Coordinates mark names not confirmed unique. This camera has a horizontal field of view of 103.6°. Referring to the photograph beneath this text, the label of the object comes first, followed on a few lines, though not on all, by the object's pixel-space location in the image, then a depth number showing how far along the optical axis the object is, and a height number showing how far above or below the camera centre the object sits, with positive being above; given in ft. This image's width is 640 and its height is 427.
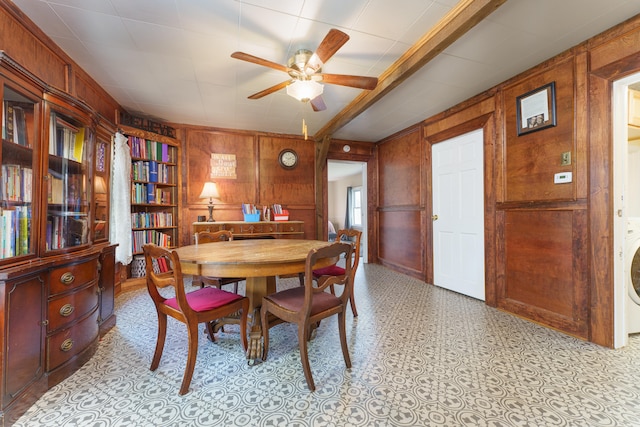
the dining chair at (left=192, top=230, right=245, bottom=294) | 7.63 -1.21
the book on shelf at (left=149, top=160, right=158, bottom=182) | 11.83 +2.00
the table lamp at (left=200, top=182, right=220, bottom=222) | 12.15 +1.07
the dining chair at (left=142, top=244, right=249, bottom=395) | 4.70 -1.91
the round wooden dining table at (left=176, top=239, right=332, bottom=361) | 4.88 -0.99
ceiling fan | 5.98 +3.51
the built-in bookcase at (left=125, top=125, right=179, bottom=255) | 11.32 +1.15
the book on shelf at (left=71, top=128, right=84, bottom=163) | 6.21 +1.70
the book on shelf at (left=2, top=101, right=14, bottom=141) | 4.44 +1.69
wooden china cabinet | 4.30 -0.58
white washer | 6.62 -1.66
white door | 9.78 -0.08
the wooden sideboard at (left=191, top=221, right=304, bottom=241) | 12.13 -0.78
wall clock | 14.83 +3.23
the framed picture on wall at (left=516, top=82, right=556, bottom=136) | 7.29 +3.13
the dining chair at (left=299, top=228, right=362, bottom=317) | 7.77 -1.91
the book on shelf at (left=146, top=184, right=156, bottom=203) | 11.78 +0.95
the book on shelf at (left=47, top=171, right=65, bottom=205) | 5.37 +0.52
